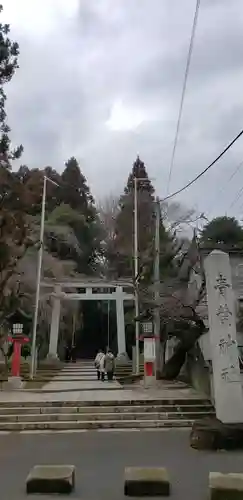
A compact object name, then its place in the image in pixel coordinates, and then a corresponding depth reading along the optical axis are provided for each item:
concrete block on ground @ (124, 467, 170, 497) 5.84
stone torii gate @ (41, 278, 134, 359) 36.47
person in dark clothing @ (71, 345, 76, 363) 45.11
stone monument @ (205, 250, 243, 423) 10.24
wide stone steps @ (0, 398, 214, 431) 12.64
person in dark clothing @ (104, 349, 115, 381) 23.68
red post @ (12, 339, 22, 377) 20.86
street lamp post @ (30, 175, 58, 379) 24.56
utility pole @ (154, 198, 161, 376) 20.30
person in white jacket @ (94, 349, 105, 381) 23.83
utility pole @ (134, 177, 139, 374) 25.08
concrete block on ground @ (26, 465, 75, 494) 5.82
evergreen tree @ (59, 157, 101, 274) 48.69
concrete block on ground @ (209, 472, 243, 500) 5.23
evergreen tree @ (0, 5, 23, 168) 14.23
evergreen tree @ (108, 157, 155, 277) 38.81
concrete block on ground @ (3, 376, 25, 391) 19.80
